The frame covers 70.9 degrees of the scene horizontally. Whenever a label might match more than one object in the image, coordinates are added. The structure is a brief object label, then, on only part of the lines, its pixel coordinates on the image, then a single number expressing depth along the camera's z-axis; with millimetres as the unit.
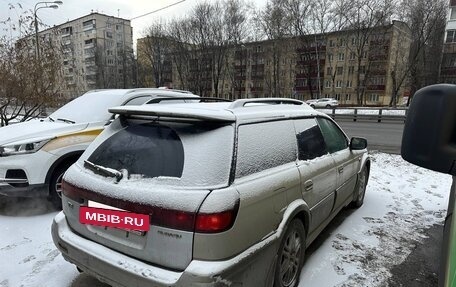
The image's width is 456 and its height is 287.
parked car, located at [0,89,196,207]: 4152
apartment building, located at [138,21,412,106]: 45219
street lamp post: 10792
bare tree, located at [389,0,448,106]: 39188
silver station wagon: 1959
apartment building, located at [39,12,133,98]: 67875
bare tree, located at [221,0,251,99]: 48406
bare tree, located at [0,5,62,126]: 10219
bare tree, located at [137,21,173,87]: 54781
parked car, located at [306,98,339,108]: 41594
